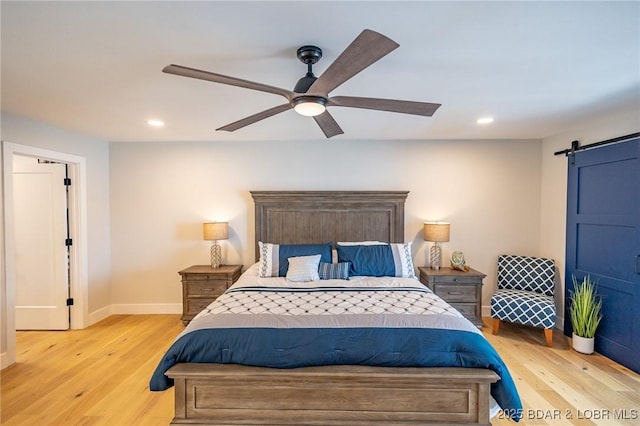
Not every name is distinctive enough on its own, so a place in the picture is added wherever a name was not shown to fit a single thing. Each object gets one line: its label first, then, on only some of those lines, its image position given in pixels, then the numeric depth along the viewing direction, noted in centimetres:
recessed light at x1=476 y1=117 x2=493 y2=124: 300
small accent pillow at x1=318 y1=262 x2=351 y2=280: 320
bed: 184
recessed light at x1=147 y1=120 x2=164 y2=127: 310
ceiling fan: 123
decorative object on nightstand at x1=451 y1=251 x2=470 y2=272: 374
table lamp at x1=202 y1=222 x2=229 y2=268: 379
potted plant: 295
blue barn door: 269
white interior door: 353
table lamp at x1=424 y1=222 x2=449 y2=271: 368
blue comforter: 187
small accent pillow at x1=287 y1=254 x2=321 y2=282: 313
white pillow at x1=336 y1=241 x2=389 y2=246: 352
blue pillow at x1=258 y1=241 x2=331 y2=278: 335
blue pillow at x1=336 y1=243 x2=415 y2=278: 330
